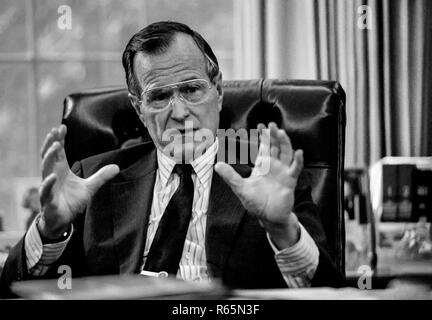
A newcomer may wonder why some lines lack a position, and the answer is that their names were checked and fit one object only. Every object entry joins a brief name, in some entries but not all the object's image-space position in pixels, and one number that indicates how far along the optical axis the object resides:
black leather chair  2.40
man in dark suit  2.21
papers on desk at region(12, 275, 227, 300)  2.19
